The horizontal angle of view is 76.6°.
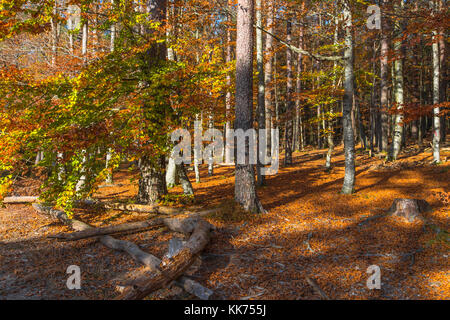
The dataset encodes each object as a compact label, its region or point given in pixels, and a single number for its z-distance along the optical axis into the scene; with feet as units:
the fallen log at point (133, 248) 14.81
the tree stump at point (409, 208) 25.23
